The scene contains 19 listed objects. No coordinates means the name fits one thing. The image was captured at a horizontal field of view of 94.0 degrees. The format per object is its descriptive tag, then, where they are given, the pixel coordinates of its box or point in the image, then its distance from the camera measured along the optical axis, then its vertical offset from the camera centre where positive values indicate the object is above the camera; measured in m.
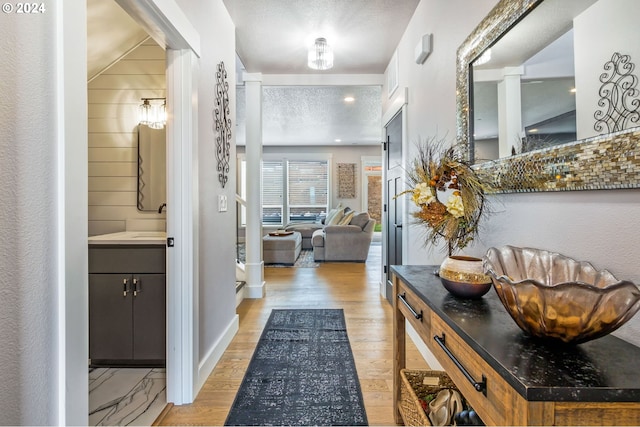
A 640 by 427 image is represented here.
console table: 0.58 -0.34
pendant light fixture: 2.81 +1.50
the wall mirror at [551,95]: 0.78 +0.41
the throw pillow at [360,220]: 5.88 -0.15
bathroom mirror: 2.52 +0.39
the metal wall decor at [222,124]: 2.22 +0.71
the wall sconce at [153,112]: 2.44 +0.84
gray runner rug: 1.60 -1.08
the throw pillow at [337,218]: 6.48 -0.11
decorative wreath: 1.32 +0.06
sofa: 5.75 -0.55
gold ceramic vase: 1.08 -0.25
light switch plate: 2.23 +0.08
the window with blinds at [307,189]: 8.52 +0.69
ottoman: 5.51 -0.70
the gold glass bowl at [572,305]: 0.63 -0.21
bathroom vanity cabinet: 1.98 -0.58
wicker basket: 1.31 -0.83
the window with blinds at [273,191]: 8.52 +0.64
